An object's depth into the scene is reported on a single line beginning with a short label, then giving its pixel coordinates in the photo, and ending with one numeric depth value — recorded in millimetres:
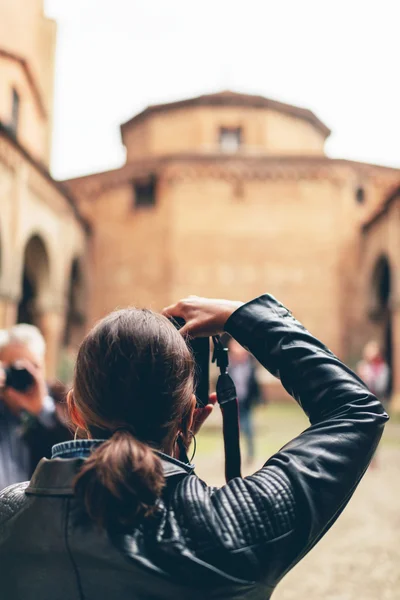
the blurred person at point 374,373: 8751
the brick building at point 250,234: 21234
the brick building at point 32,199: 14156
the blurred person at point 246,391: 8289
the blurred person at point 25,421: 2602
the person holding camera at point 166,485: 922
